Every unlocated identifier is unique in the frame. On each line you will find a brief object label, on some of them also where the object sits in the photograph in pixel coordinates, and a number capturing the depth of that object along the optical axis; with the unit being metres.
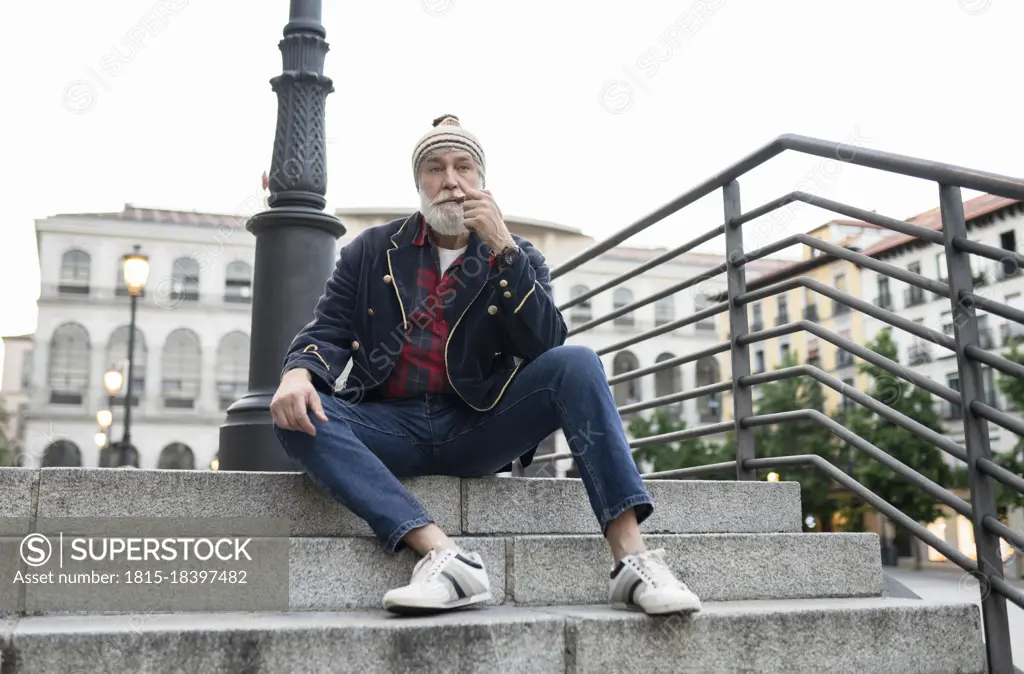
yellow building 43.81
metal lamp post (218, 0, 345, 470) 4.12
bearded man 2.54
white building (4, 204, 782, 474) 43.62
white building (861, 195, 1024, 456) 34.81
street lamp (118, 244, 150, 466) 13.32
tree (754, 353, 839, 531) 35.50
